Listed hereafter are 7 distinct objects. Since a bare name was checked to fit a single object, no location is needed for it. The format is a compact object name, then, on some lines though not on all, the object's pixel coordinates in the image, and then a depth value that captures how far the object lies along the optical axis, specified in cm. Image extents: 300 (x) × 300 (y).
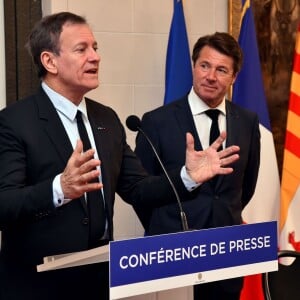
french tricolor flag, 599
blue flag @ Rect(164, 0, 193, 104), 585
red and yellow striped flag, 605
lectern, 244
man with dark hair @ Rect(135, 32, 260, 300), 466
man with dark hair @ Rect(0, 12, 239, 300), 320
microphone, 343
